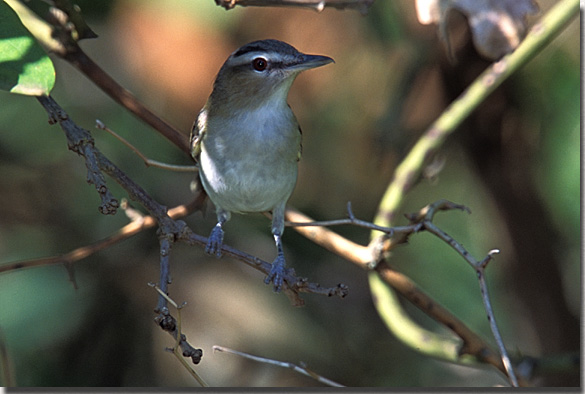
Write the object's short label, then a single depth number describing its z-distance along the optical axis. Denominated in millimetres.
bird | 5305
